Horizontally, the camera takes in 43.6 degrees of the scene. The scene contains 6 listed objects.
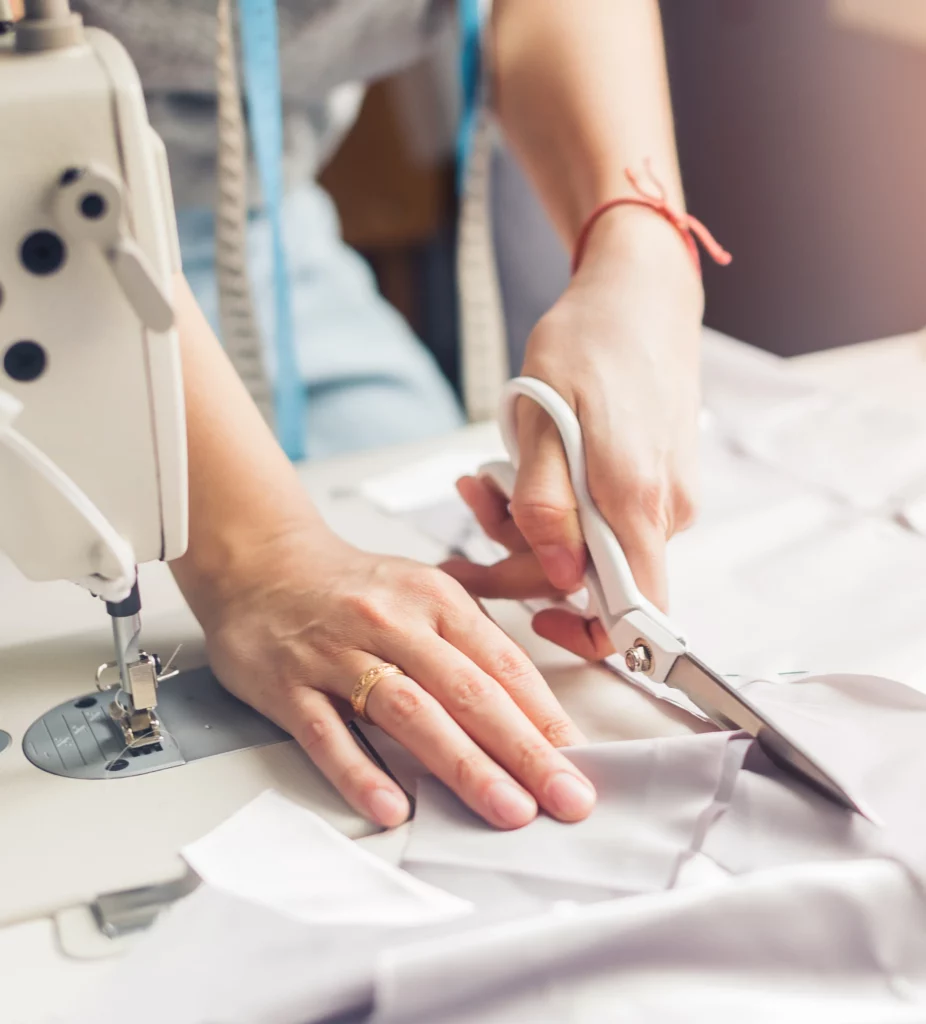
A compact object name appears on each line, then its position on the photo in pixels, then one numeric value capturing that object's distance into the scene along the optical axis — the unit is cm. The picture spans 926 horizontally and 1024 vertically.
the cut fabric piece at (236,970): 49
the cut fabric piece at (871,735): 59
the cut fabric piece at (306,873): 55
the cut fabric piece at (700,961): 50
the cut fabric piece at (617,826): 58
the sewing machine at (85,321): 53
